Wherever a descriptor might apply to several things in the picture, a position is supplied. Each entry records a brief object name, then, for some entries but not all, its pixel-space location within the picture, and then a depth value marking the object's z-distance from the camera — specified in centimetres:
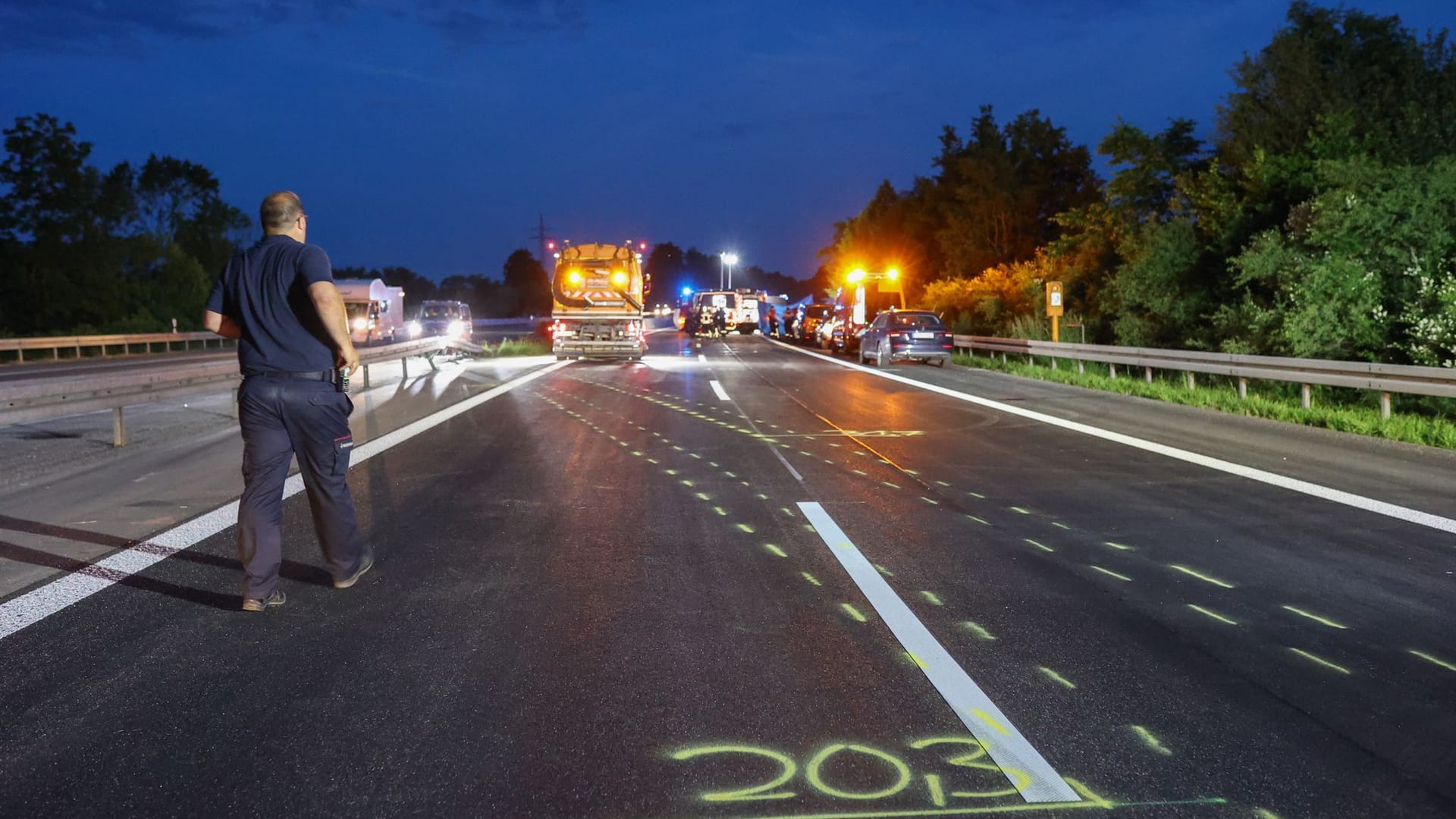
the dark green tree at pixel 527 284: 13858
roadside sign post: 2722
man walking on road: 552
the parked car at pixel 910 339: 2833
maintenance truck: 3155
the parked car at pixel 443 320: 5097
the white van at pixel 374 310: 4416
